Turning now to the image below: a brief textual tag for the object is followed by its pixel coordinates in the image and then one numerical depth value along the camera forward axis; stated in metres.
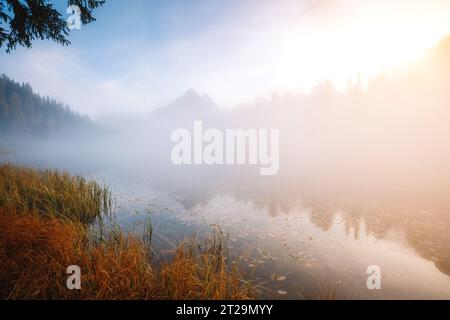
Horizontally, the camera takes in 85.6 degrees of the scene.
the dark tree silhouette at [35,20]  8.99
